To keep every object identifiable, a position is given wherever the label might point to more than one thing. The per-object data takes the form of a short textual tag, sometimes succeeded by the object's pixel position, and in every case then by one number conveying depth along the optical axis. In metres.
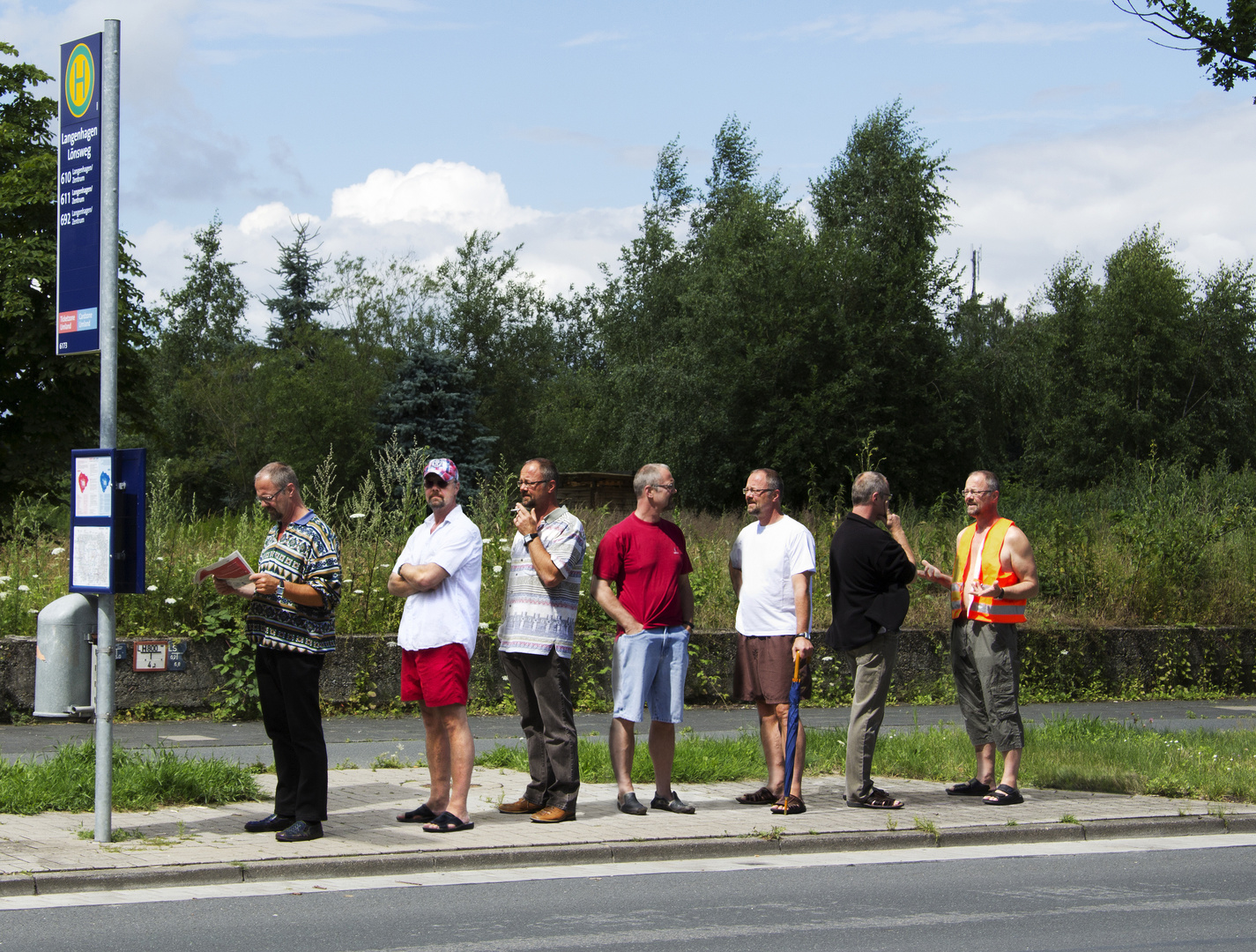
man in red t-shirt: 16.14
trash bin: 14.44
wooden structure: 78.22
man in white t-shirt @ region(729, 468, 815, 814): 16.59
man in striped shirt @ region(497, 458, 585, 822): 15.47
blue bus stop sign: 14.31
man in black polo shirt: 16.61
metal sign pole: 14.10
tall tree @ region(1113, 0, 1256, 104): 26.94
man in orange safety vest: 17.27
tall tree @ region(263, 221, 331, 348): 144.87
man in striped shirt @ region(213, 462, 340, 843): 14.48
